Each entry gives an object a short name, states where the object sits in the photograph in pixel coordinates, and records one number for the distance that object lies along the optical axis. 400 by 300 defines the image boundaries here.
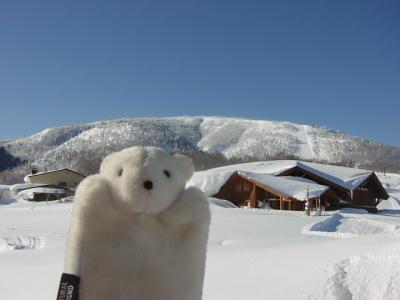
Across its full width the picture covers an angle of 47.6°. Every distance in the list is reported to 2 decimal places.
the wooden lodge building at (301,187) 27.30
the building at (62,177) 53.16
